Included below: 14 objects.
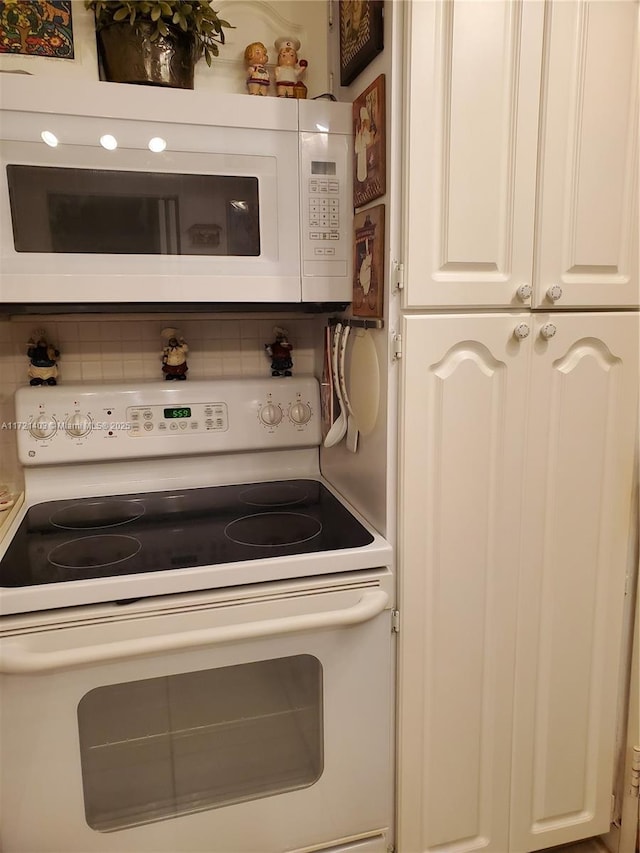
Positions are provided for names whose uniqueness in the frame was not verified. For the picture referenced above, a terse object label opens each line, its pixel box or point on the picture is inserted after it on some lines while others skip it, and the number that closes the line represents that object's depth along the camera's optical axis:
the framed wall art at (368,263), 1.18
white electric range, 1.06
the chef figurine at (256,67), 1.39
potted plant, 1.21
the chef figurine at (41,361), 1.46
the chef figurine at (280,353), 1.62
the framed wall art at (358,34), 1.13
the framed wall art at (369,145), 1.14
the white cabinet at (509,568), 1.20
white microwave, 1.16
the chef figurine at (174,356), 1.54
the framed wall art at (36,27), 1.28
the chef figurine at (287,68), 1.40
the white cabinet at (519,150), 1.08
